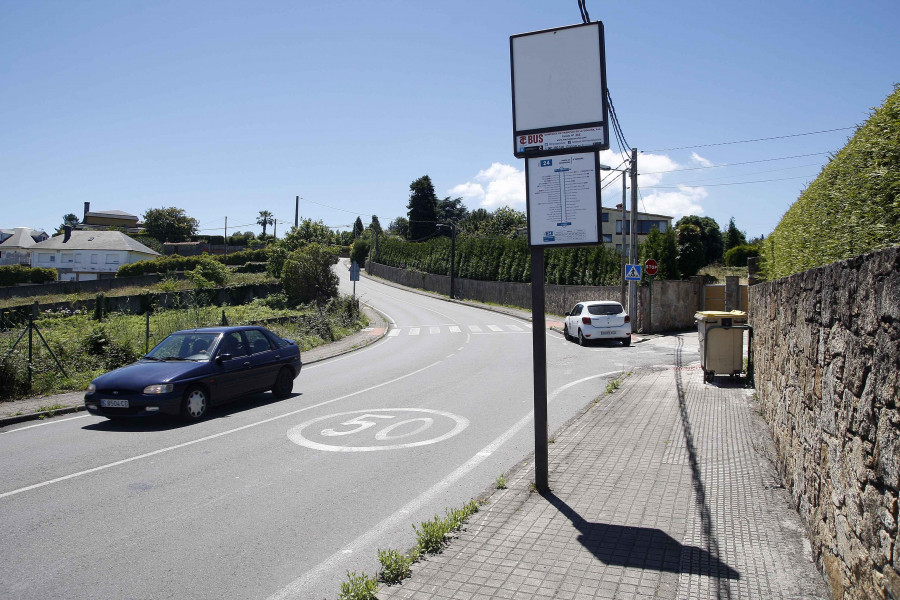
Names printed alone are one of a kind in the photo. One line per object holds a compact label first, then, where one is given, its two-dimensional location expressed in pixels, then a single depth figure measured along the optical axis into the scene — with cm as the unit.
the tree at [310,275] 4006
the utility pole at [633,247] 2544
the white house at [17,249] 9575
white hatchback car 2217
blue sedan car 938
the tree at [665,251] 2984
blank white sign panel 598
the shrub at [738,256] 4566
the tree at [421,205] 9475
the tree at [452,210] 10825
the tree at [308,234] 6849
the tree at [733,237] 5893
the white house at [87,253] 8306
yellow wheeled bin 1246
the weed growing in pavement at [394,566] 419
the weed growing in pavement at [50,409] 1090
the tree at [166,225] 11738
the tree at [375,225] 12280
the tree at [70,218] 14800
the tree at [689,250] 3438
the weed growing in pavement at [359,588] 389
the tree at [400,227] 10306
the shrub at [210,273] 4922
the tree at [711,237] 5809
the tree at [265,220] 12485
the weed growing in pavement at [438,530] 466
